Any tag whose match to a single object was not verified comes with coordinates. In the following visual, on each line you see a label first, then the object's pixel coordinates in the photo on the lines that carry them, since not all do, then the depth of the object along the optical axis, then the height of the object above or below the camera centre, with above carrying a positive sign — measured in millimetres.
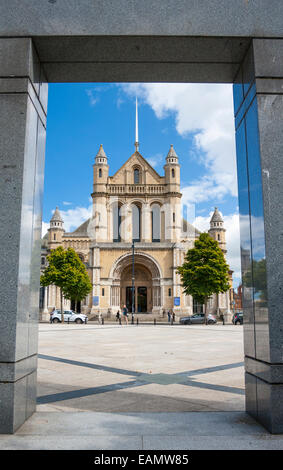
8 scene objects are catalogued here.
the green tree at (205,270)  38062 +2418
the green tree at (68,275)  41969 +2181
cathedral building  48375 +6951
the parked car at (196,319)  37062 -2234
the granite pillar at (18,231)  4145 +717
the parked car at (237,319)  38312 -2253
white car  38966 -2116
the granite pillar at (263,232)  4145 +716
